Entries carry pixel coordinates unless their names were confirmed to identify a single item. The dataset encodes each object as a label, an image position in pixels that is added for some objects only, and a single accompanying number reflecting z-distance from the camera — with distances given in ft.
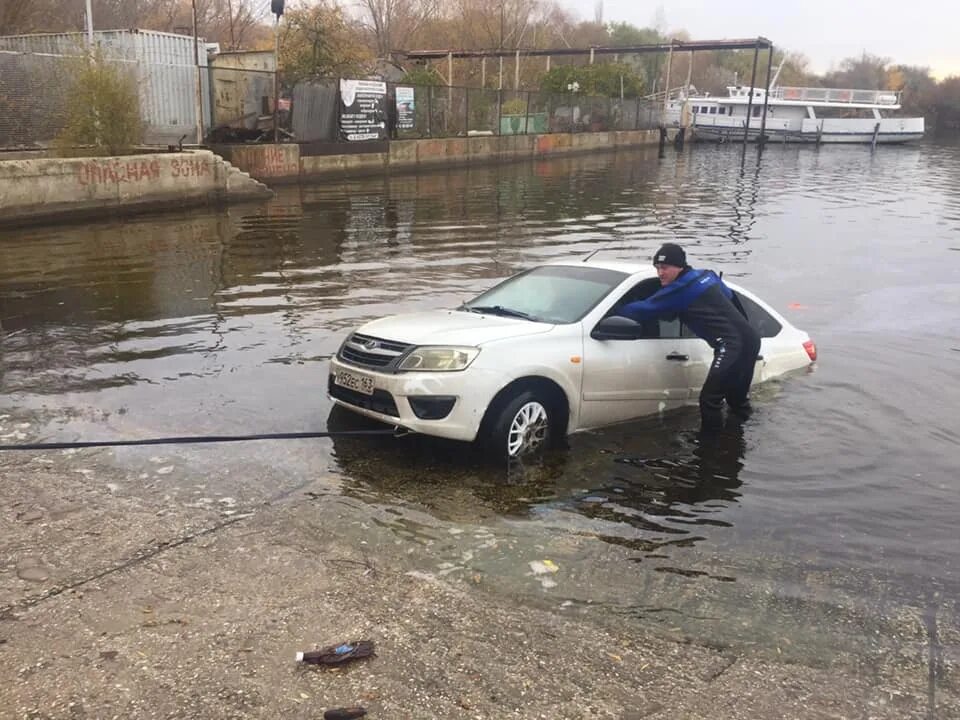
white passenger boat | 224.94
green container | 140.15
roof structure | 179.01
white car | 18.19
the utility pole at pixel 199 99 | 81.03
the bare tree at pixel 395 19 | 226.99
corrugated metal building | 78.59
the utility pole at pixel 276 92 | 87.03
